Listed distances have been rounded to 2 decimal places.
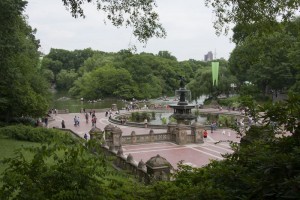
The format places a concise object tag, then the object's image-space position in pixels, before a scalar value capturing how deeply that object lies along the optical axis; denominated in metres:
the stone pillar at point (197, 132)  24.84
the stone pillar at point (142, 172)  13.68
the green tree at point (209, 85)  60.69
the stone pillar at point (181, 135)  24.38
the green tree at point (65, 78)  100.78
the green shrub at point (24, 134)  21.47
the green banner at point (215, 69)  50.66
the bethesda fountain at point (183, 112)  32.91
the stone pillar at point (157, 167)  12.48
